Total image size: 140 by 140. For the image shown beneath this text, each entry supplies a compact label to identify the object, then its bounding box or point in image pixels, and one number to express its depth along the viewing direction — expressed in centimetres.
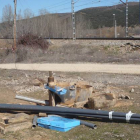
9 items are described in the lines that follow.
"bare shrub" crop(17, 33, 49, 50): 2854
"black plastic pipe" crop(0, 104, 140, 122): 697
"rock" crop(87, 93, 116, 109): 808
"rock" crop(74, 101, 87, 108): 827
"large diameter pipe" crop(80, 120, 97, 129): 688
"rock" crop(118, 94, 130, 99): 940
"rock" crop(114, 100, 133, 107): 848
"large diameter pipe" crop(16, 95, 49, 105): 871
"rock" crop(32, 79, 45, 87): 1231
